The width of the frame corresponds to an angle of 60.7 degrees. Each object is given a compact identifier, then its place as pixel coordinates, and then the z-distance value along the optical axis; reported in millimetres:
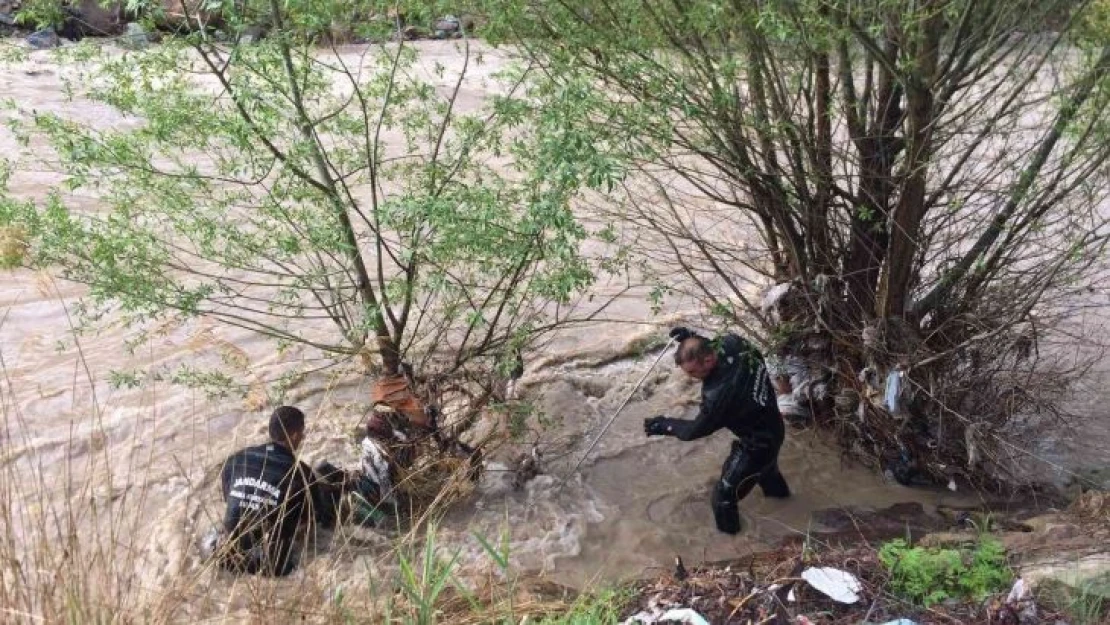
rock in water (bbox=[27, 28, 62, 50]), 17078
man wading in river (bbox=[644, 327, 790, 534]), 5508
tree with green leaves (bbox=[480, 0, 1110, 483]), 5250
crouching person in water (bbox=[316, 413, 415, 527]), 5684
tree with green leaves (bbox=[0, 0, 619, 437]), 4812
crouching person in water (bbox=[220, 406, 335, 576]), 4953
